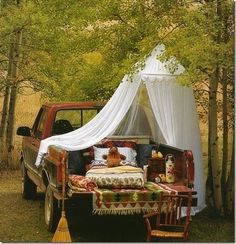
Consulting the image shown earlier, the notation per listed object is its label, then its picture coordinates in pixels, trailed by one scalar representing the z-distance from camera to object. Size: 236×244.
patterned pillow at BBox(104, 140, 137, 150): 9.83
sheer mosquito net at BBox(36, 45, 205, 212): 9.16
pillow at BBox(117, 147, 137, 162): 9.64
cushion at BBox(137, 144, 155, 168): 9.65
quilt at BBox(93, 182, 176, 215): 7.26
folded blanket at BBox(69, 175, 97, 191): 7.55
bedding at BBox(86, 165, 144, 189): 7.79
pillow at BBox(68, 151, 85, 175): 9.34
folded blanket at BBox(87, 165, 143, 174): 8.05
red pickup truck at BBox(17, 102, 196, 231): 7.44
